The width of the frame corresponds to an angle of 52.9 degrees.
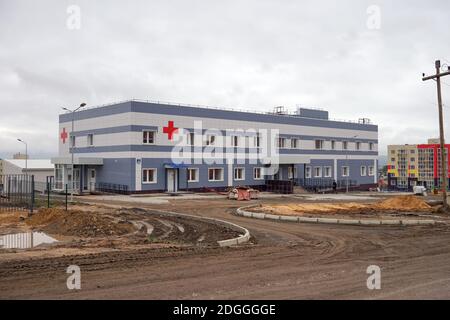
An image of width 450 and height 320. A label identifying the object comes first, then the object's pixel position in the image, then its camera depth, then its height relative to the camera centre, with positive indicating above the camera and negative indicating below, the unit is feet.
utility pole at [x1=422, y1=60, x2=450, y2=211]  86.12 +10.74
